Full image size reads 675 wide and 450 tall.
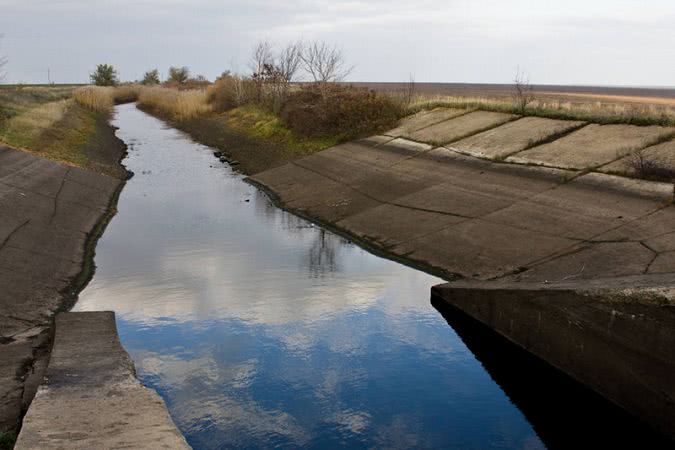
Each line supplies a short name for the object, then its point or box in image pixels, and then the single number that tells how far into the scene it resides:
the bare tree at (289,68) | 50.08
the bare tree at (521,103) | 28.76
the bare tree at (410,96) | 36.90
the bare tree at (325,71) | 42.94
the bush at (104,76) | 115.75
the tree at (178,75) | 112.31
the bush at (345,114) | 33.59
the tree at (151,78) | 126.06
